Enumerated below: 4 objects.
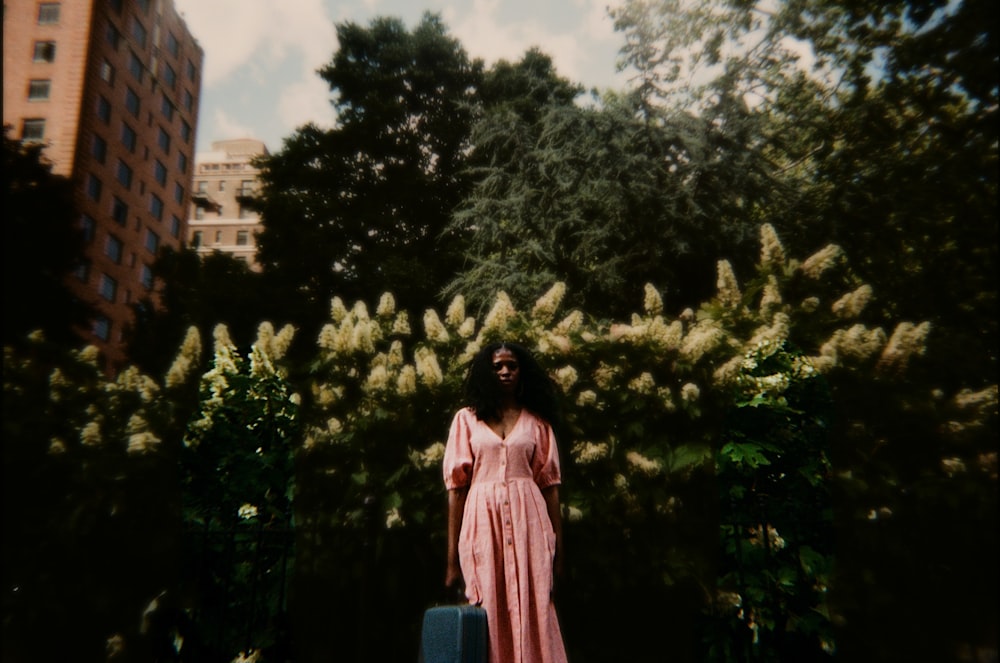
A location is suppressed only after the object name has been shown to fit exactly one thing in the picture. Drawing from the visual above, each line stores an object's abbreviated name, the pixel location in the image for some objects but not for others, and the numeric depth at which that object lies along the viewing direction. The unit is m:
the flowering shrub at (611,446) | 4.27
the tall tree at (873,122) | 4.62
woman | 2.85
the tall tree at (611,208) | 5.76
